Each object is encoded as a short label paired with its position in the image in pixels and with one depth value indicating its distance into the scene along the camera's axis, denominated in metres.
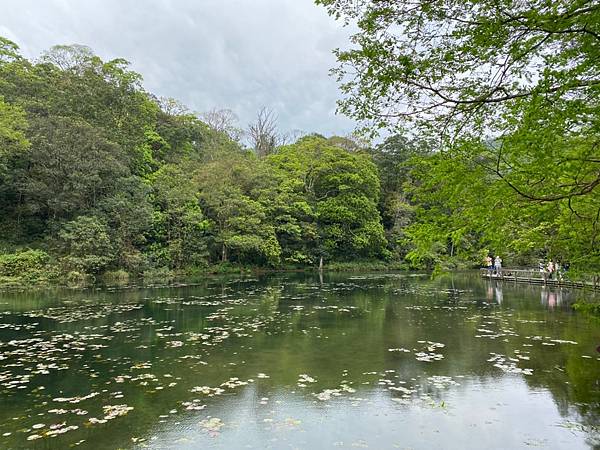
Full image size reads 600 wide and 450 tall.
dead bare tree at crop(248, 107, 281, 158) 44.03
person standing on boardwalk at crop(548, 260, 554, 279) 19.82
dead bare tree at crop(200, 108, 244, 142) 46.16
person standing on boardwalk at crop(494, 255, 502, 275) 24.62
